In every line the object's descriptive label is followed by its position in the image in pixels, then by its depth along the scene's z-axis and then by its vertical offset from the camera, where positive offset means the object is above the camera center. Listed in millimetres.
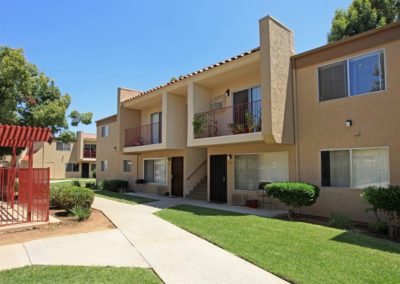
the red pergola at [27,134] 9081 +835
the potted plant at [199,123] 14914 +1816
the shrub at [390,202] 8047 -1151
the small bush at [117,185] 22012 -1725
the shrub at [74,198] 11086 -1320
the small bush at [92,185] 25391 -2028
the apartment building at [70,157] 45344 +653
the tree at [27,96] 14914 +3450
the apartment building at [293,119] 10039 +1647
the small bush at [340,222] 9258 -1881
